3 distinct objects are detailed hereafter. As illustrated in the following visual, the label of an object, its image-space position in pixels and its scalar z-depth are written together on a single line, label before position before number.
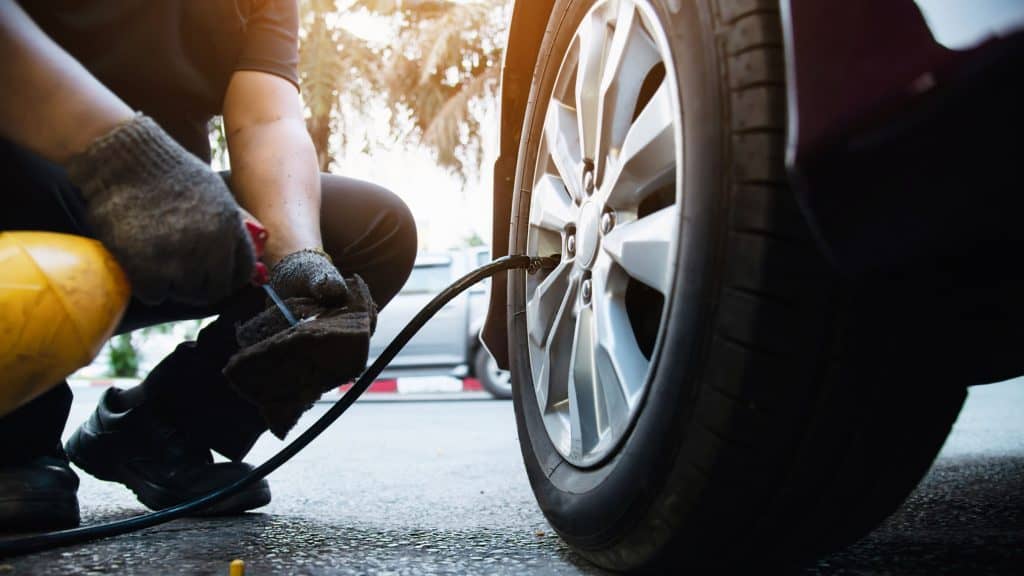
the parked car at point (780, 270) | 0.66
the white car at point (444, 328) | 8.23
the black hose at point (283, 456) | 1.31
